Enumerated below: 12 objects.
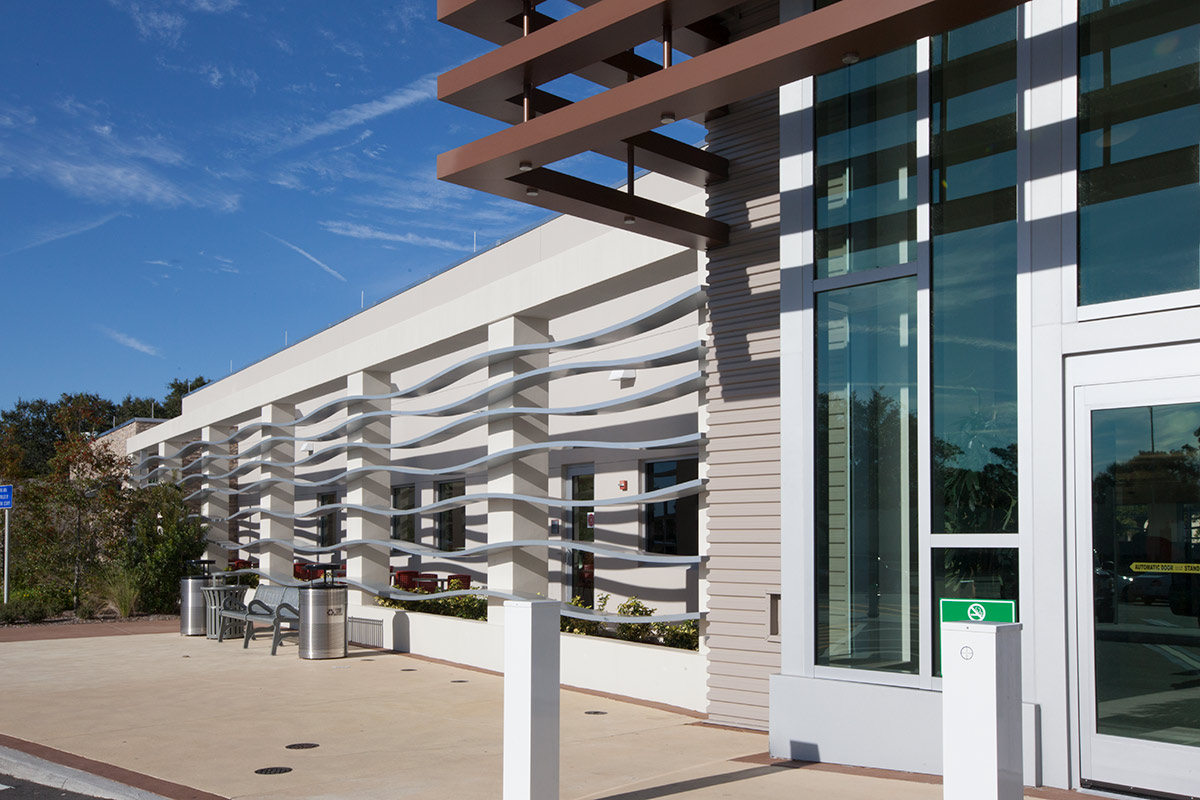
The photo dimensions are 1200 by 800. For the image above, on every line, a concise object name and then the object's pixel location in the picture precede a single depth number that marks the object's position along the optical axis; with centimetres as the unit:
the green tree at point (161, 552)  2261
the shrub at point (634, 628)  1220
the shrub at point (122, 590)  2238
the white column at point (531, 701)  611
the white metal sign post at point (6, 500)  2186
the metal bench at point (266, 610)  1619
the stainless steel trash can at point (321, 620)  1504
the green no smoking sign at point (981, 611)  698
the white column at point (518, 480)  1373
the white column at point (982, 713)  514
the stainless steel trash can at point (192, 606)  1839
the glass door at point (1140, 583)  617
